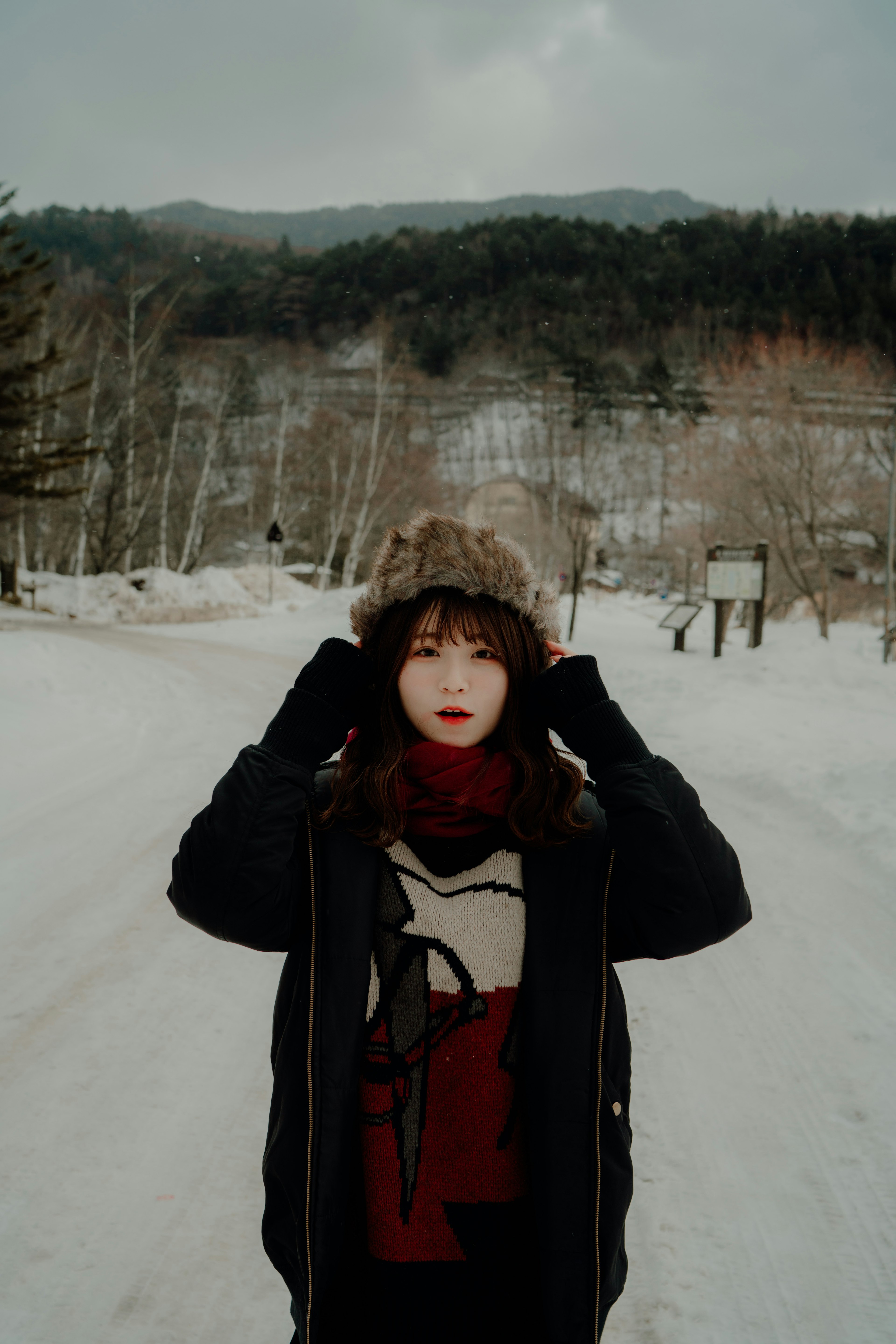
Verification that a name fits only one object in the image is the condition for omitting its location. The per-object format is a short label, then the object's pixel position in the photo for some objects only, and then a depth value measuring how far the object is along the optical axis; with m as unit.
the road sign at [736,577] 13.60
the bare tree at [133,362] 20.91
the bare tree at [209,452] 24.69
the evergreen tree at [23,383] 12.95
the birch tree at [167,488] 23.55
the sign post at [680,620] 14.48
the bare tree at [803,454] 15.80
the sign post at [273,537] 23.02
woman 1.22
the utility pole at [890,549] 12.56
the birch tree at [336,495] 26.55
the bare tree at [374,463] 24.08
